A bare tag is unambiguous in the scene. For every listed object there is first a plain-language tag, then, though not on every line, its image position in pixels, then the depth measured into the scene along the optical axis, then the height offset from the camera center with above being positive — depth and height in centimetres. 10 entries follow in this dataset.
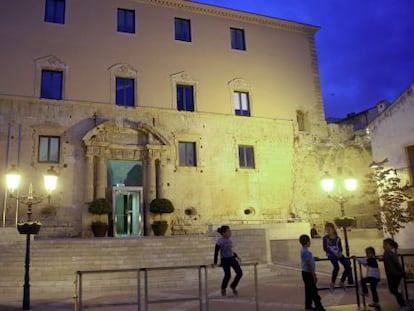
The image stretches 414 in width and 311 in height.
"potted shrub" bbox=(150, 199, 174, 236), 2103 +146
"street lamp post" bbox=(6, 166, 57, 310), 962 +49
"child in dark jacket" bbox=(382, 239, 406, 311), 777 -71
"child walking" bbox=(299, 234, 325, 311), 773 -79
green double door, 2162 +153
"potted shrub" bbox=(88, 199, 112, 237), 1991 +142
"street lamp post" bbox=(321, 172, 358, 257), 1385 +162
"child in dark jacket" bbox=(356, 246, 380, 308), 834 -84
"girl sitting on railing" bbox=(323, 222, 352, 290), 1063 -44
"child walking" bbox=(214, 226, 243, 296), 988 -46
